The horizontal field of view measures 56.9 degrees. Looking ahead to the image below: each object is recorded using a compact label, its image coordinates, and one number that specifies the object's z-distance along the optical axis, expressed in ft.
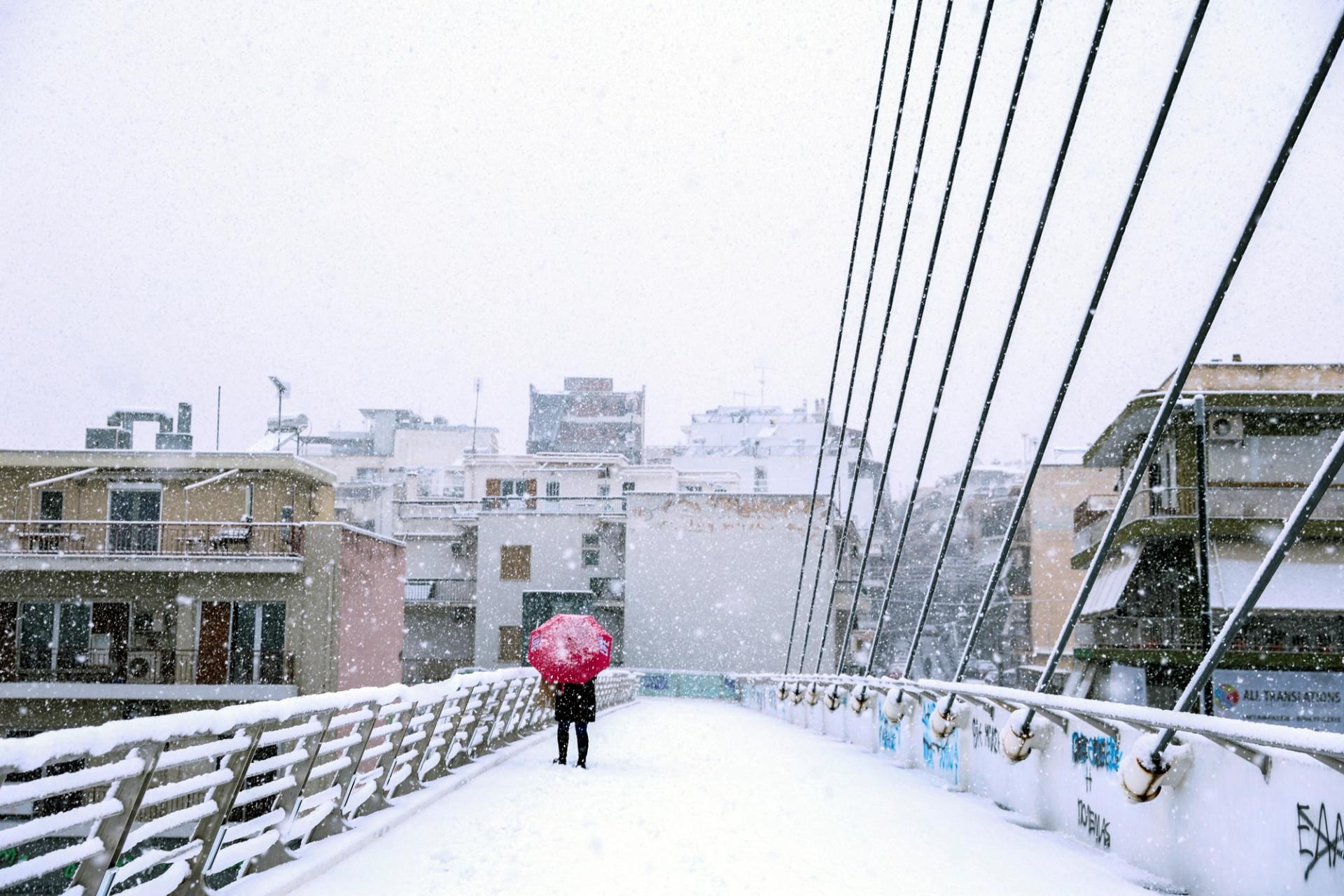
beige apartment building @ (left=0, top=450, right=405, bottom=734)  106.32
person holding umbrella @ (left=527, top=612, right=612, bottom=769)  41.93
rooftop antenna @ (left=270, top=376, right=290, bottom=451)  167.12
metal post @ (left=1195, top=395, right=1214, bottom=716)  48.27
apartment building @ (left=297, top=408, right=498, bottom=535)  238.48
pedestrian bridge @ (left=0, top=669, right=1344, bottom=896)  16.48
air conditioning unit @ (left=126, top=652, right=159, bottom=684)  106.01
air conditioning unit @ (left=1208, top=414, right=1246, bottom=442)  111.96
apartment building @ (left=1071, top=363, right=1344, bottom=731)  104.32
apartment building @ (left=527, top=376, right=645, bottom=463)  249.34
